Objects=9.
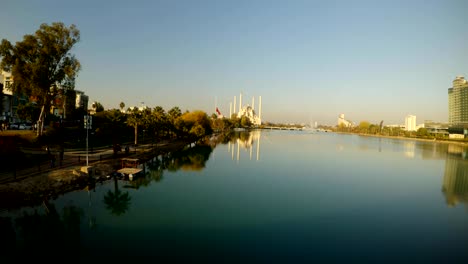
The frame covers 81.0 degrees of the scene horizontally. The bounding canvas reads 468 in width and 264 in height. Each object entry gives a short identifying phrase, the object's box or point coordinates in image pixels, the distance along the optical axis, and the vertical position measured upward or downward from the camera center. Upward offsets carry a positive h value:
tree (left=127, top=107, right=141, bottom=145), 67.31 +1.35
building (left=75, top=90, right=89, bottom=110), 152.62 +14.00
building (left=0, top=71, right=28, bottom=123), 79.44 +4.80
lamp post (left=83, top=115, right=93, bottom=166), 40.18 +0.33
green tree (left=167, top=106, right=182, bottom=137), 91.94 +2.54
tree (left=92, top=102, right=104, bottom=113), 127.34 +7.93
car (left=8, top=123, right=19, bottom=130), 61.64 -1.05
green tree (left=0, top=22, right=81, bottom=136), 45.72 +10.29
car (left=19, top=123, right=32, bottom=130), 64.00 -1.03
